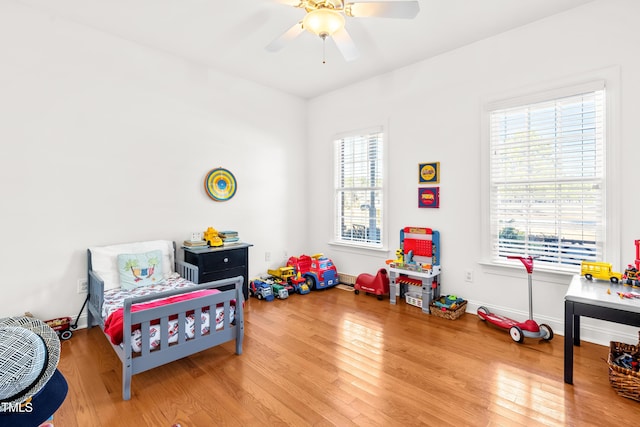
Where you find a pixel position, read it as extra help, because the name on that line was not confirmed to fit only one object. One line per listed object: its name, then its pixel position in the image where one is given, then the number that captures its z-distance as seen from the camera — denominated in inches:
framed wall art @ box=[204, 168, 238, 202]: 155.7
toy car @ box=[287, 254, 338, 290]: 173.0
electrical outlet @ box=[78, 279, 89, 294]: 120.2
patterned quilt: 83.0
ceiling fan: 82.4
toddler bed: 81.9
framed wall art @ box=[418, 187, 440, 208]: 145.5
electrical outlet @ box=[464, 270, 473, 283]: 136.4
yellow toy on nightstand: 147.9
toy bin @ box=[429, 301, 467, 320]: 129.5
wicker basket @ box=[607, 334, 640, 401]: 76.8
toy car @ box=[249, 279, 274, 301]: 156.4
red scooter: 108.8
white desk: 76.8
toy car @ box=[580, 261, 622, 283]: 94.5
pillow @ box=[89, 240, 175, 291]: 116.1
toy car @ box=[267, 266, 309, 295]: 167.6
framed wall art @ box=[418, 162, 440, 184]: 145.3
